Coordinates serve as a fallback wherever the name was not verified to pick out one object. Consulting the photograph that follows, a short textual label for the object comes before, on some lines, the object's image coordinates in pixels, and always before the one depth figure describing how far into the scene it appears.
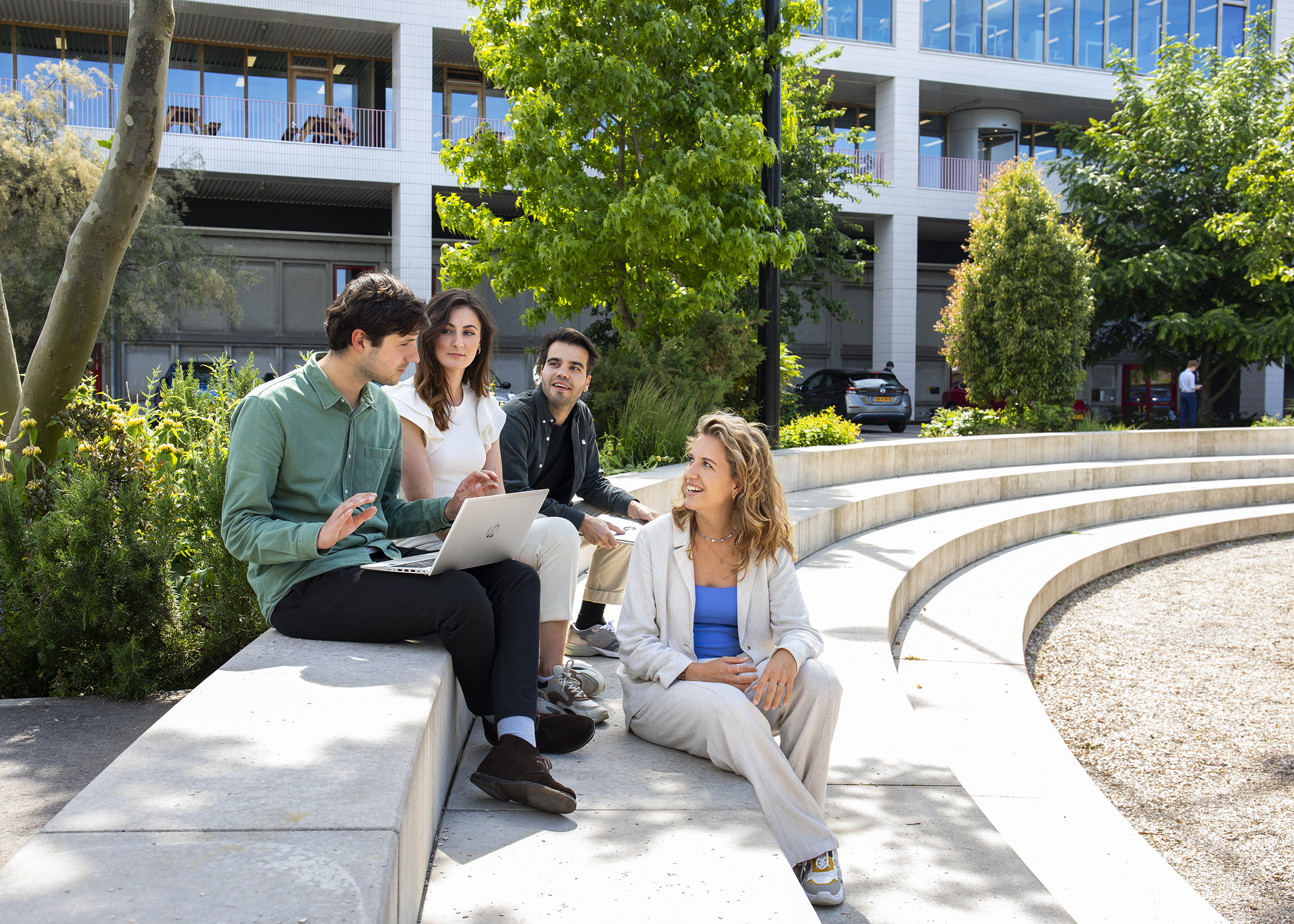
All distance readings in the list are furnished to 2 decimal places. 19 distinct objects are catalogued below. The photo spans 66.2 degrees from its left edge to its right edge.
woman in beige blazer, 3.06
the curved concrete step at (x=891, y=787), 2.72
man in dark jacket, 4.65
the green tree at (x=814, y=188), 22.27
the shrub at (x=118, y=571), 4.31
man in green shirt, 2.97
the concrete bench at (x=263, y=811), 1.56
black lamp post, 10.88
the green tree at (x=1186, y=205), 23.55
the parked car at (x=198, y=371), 24.01
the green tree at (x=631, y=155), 10.70
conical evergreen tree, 16.89
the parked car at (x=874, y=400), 23.84
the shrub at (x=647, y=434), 9.55
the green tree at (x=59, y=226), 19.98
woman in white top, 3.92
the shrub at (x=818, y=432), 12.62
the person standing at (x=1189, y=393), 22.45
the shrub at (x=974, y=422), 17.02
